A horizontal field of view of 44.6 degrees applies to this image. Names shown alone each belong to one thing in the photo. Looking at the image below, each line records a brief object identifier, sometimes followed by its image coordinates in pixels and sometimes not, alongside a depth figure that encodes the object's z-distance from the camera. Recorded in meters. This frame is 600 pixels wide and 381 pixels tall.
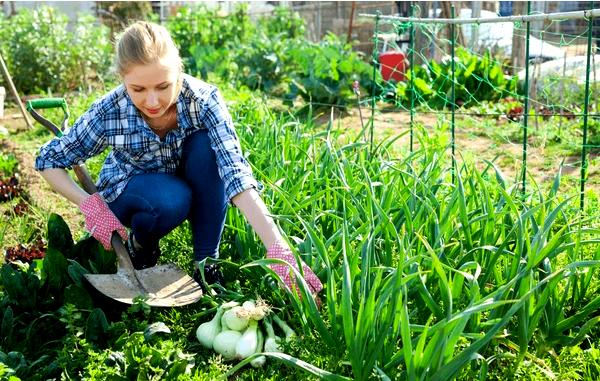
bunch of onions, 2.01
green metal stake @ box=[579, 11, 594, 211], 2.71
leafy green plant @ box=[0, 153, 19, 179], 4.27
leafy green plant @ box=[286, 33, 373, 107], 6.93
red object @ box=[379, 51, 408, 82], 7.95
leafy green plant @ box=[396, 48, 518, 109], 6.64
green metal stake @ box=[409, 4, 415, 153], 3.81
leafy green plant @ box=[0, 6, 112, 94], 7.96
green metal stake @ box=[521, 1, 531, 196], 2.85
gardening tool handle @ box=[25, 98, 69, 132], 2.64
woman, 2.22
